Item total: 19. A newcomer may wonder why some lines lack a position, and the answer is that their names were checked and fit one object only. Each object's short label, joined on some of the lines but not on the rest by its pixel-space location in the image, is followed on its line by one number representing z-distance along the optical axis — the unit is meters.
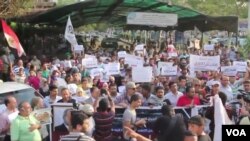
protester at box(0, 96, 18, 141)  8.70
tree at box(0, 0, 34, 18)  22.05
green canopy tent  25.41
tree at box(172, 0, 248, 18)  68.56
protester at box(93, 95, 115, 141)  8.55
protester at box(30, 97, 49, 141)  9.26
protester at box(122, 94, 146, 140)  8.79
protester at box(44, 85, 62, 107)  10.60
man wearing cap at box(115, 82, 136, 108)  10.60
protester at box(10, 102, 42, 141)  8.06
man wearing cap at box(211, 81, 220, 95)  11.06
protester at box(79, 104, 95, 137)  7.57
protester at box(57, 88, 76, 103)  10.09
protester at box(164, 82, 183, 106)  11.12
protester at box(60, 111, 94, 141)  6.17
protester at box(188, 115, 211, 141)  6.73
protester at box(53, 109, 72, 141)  9.66
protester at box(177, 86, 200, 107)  10.34
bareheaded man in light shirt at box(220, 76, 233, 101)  11.98
